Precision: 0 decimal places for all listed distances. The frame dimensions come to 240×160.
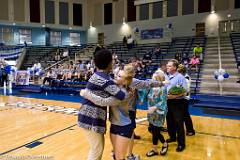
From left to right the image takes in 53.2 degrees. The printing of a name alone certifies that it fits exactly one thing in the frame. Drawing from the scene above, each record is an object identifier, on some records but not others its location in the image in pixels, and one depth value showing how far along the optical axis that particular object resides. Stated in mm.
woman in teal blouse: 3174
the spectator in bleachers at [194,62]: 10000
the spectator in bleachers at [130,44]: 15734
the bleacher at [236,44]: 10309
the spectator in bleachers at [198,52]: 11035
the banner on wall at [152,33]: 17906
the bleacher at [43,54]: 16891
